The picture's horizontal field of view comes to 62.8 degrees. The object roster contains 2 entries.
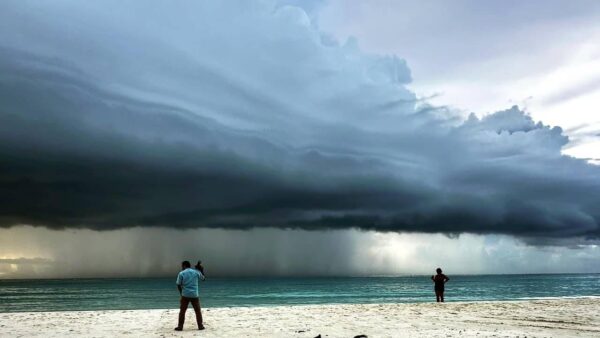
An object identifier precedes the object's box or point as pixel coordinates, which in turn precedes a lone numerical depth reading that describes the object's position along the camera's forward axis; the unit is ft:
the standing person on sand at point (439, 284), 97.64
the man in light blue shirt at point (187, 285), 51.67
